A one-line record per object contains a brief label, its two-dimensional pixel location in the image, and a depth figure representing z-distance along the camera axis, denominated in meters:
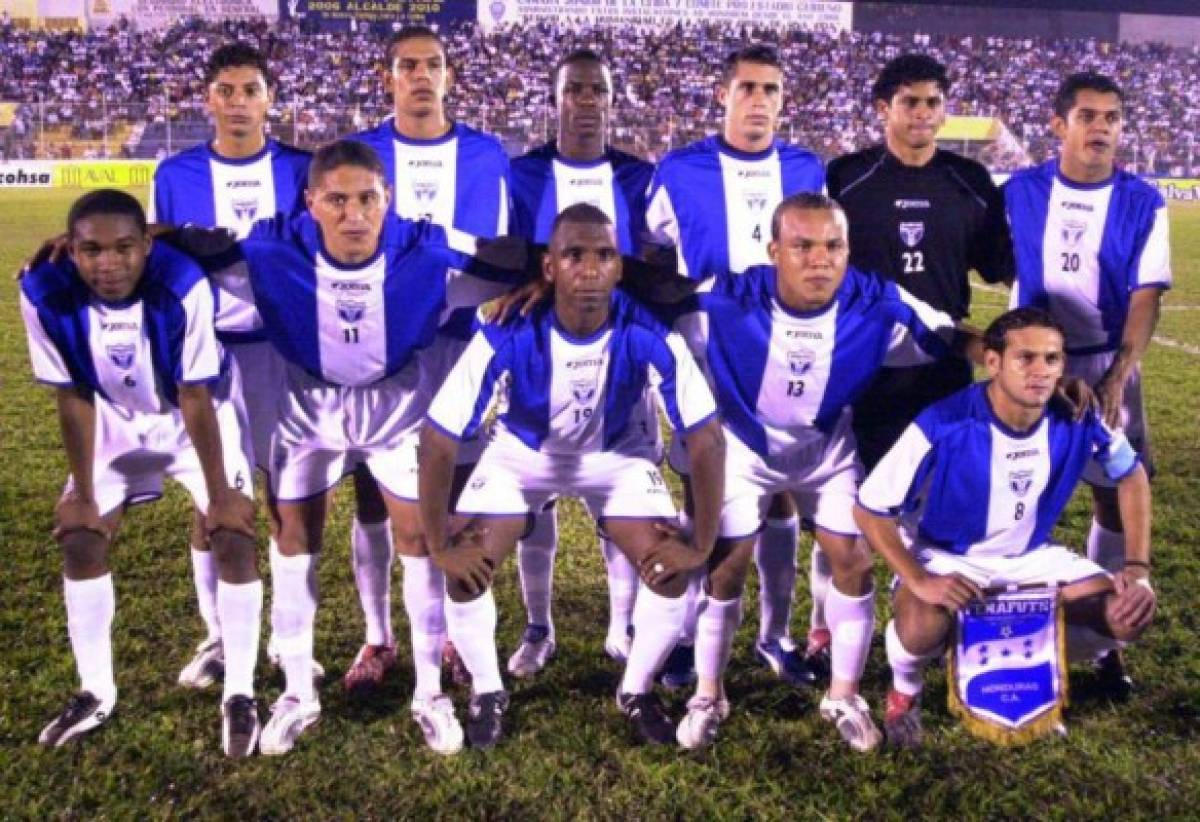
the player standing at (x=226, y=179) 3.66
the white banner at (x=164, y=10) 37.19
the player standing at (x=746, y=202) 3.74
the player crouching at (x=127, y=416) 3.05
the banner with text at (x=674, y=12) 38.34
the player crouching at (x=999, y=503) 3.14
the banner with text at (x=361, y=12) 37.25
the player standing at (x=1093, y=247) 3.63
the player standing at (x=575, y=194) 3.79
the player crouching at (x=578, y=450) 3.08
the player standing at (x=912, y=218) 3.59
